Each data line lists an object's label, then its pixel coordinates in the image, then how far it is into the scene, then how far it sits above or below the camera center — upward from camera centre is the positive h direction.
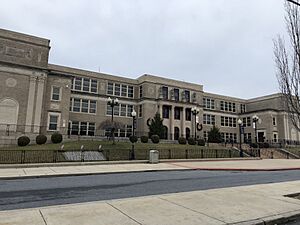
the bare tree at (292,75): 9.65 +2.96
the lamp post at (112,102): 28.63 +4.75
